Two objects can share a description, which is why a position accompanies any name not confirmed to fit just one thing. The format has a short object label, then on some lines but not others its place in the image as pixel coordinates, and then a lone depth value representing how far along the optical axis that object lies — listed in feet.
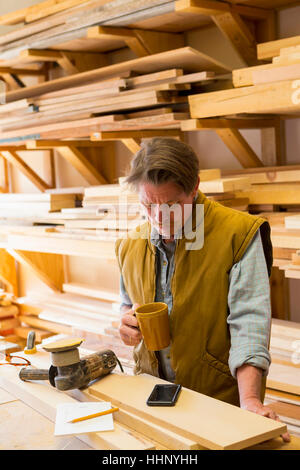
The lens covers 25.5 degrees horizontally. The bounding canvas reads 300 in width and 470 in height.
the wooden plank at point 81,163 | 14.06
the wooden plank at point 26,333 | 16.01
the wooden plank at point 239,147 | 10.67
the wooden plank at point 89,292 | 14.43
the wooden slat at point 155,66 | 10.37
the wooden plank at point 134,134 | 11.59
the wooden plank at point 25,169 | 15.98
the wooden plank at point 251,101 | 8.40
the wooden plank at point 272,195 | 9.74
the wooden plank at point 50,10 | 11.93
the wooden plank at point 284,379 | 9.50
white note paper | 5.72
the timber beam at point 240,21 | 9.78
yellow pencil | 5.90
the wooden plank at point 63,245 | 12.27
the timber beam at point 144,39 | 11.56
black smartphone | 6.02
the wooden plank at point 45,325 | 15.65
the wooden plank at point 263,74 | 8.36
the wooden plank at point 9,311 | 16.94
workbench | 5.46
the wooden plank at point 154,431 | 5.31
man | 6.51
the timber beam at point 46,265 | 16.48
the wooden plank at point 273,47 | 9.11
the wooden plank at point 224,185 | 9.72
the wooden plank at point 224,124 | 9.82
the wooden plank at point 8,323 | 16.98
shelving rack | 9.46
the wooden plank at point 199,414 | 5.22
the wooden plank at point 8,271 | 18.31
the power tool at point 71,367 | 6.64
